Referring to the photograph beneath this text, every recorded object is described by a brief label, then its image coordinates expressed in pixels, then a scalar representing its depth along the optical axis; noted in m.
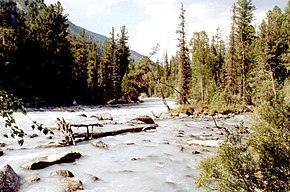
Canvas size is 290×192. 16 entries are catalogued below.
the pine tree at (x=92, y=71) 57.99
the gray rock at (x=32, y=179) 9.68
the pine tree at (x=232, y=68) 47.50
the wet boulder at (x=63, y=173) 10.23
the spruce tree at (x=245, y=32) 39.59
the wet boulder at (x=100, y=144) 15.23
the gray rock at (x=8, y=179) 8.52
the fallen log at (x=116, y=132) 16.91
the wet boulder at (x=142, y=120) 24.02
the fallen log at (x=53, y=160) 11.03
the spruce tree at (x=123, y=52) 67.81
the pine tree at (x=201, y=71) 48.59
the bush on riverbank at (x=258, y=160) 5.31
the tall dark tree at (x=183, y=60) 44.19
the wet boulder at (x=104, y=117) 26.48
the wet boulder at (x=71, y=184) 9.00
